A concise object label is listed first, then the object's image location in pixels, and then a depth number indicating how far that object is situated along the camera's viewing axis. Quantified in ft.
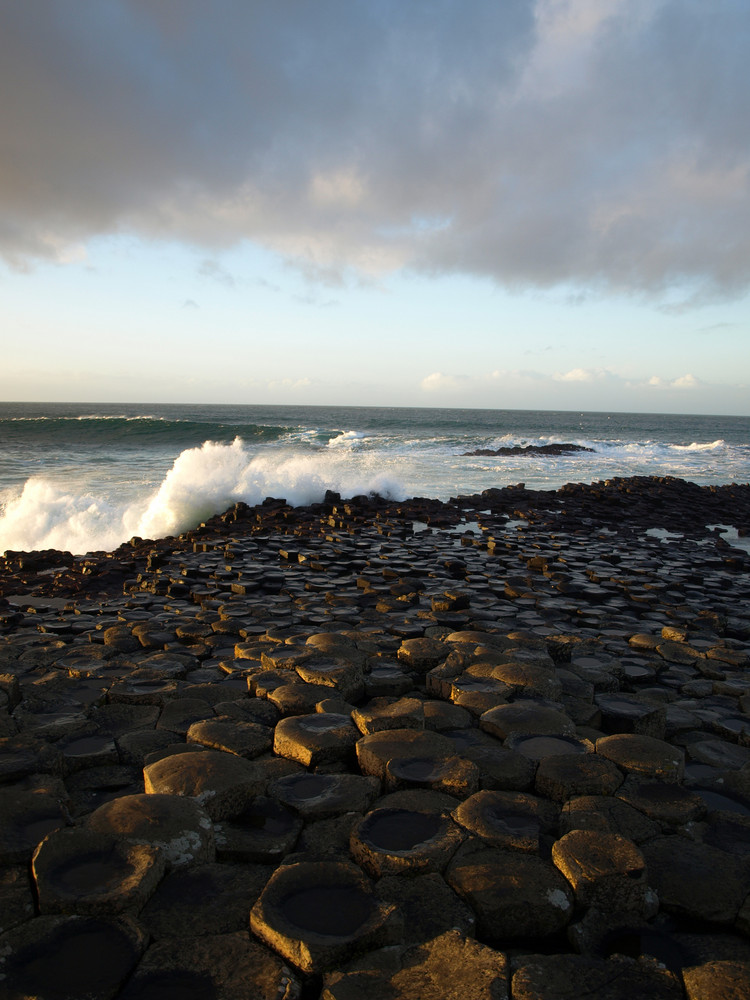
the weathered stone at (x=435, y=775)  9.76
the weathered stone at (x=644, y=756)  10.48
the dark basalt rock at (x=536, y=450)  108.88
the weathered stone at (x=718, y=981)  6.15
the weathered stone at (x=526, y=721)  11.87
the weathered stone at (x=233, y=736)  10.96
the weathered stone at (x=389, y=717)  11.72
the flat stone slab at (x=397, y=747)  10.46
